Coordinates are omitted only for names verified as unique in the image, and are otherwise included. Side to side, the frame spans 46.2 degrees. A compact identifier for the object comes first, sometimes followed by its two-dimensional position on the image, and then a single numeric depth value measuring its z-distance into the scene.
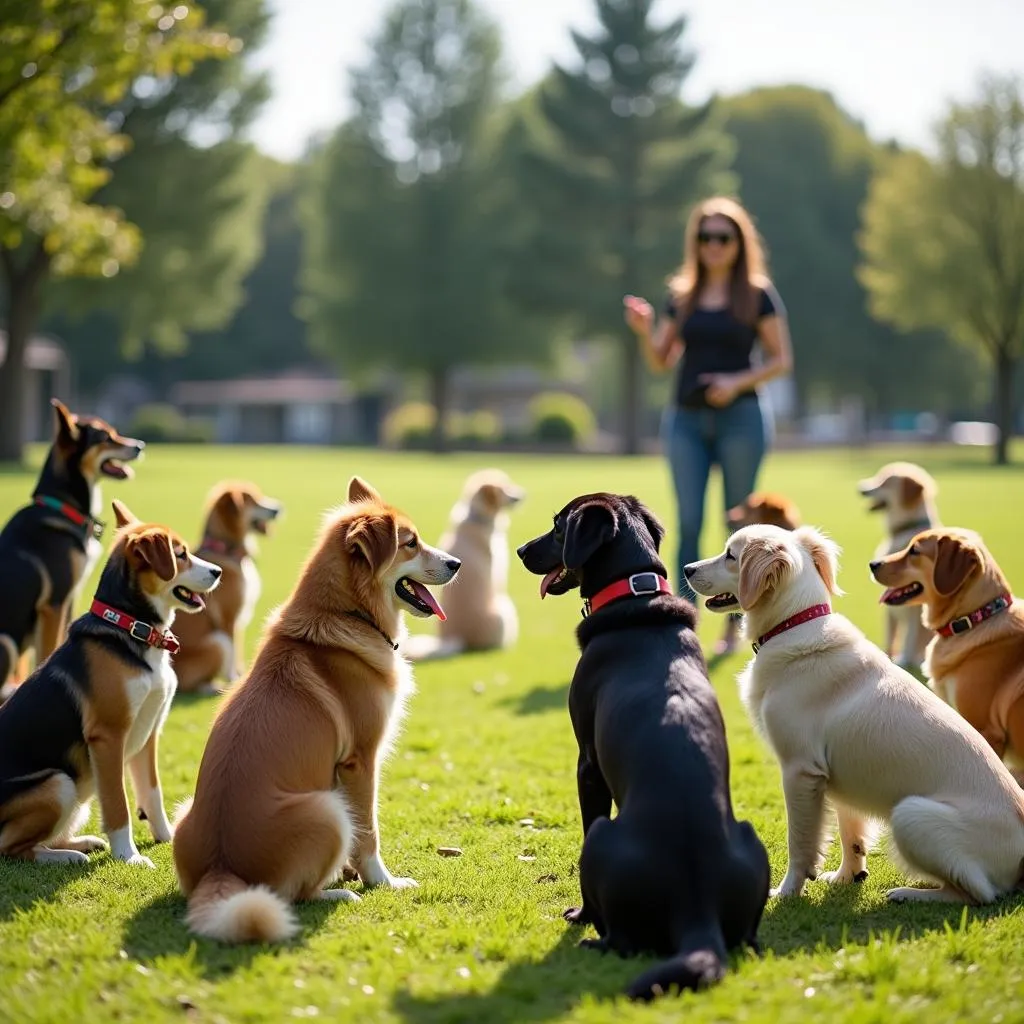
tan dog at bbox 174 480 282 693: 9.45
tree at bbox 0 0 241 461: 16.42
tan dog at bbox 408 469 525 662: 11.59
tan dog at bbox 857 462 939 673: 10.02
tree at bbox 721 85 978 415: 64.25
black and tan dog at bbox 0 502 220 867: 5.46
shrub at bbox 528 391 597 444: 51.12
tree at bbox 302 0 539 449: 55.75
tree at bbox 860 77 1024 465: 45.75
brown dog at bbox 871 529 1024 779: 6.01
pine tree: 53.78
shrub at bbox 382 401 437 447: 53.47
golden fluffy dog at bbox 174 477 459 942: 4.55
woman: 9.69
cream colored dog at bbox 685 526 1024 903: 4.78
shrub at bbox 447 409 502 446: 54.00
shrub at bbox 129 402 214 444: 54.81
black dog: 3.95
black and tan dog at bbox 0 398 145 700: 8.02
